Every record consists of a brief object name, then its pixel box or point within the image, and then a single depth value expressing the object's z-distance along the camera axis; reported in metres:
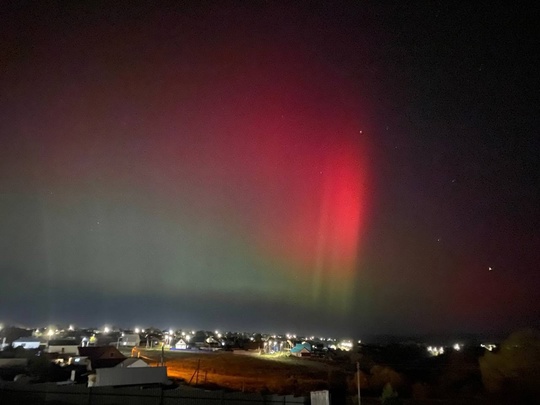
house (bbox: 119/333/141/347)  86.96
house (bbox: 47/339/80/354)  57.06
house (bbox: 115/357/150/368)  36.44
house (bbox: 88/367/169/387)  27.73
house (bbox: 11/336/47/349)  70.38
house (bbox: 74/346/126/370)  37.12
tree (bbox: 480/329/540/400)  30.22
